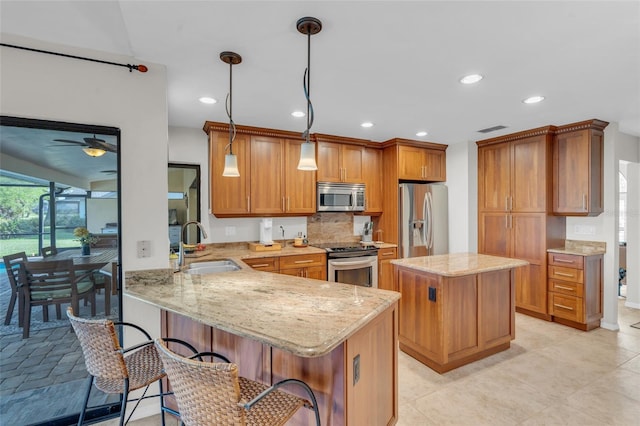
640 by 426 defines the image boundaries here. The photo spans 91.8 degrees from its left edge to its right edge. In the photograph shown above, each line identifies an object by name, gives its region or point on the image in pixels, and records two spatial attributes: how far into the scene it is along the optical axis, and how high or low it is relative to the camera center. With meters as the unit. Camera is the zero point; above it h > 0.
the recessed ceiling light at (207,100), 2.89 +1.08
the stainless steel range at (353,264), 3.99 -0.66
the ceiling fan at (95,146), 2.08 +0.46
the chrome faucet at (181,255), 2.55 -0.34
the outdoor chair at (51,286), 2.00 -0.48
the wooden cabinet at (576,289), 3.63 -0.92
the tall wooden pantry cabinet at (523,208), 3.97 +0.07
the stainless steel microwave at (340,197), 4.34 +0.25
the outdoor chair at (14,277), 1.94 -0.40
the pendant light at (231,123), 2.11 +0.67
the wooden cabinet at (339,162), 4.36 +0.76
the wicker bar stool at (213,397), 1.04 -0.65
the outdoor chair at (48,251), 2.02 -0.24
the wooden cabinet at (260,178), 3.73 +0.47
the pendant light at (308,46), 1.73 +1.00
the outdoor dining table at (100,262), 2.09 -0.32
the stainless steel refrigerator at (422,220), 4.56 -0.10
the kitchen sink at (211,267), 3.04 -0.53
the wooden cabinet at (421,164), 4.61 +0.77
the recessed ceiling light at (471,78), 2.46 +1.09
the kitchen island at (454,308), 2.69 -0.87
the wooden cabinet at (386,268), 4.38 -0.77
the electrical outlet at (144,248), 2.14 -0.24
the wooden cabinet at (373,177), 4.74 +0.57
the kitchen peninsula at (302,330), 1.29 -0.48
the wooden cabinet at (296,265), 3.61 -0.61
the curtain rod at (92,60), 1.87 +1.01
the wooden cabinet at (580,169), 3.67 +0.55
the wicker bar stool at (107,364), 1.44 -0.71
